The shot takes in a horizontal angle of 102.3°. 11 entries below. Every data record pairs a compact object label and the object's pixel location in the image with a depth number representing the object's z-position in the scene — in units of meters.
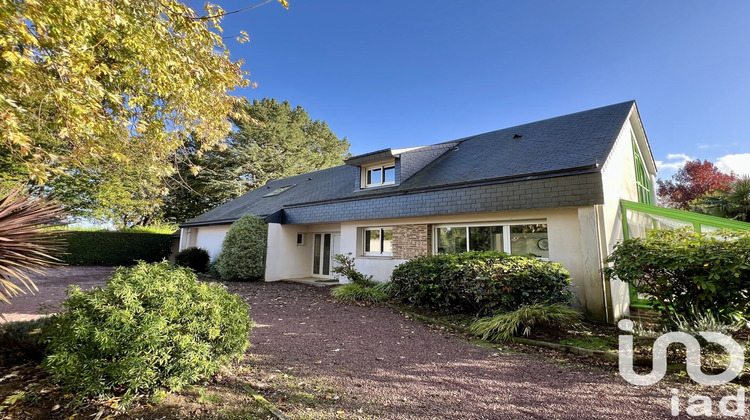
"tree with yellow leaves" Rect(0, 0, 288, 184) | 3.64
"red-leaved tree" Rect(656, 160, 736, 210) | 20.34
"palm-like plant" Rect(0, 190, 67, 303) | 3.21
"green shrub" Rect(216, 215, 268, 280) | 12.93
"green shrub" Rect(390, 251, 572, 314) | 6.22
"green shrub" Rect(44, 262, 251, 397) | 2.46
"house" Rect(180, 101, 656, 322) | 7.01
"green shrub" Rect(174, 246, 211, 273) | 16.25
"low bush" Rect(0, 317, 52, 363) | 3.43
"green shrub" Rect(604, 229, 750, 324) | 4.11
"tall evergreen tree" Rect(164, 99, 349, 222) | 29.50
